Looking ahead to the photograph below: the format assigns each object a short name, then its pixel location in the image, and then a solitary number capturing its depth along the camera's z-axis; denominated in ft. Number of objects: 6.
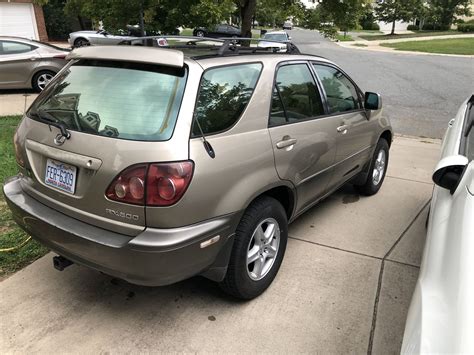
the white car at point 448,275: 4.96
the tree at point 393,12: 140.36
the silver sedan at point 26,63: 31.68
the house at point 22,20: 71.90
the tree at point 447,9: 143.64
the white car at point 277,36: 77.29
